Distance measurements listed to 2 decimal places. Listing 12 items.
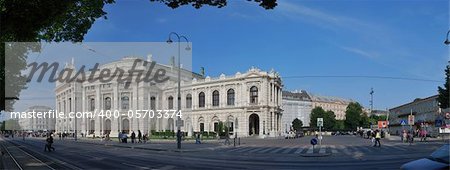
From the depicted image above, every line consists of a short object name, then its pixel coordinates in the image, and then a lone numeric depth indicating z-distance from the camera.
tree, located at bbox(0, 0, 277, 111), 13.66
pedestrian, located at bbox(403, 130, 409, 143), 56.00
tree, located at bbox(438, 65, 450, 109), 60.64
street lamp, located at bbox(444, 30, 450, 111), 36.61
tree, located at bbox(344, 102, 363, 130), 166.12
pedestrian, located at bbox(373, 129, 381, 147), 42.98
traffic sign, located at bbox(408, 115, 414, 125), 58.41
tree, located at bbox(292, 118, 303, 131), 150.27
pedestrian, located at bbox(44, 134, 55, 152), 42.42
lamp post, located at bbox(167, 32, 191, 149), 42.69
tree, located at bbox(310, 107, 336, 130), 166.60
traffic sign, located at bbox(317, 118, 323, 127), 38.43
